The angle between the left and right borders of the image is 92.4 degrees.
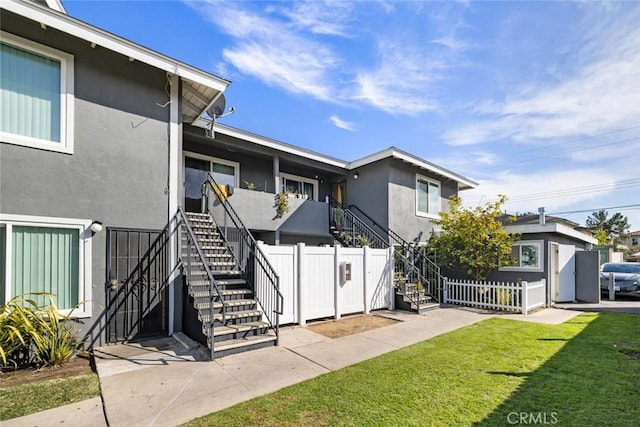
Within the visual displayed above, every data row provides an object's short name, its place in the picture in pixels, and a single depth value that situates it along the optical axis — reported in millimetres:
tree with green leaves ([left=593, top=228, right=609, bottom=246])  33325
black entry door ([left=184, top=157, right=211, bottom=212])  10107
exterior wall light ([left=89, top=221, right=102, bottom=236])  5852
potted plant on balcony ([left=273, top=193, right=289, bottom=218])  10930
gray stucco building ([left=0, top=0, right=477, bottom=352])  5285
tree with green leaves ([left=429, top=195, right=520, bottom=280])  11023
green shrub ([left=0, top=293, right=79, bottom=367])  4711
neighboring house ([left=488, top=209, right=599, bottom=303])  11508
